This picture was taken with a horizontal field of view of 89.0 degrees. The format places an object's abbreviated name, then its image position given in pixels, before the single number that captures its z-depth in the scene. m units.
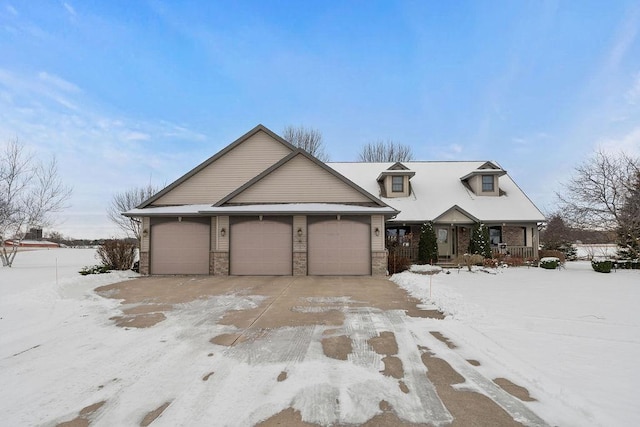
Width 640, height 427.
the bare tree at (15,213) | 16.31
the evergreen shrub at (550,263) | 16.81
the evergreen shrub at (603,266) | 15.51
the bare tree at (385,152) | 37.00
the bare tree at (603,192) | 17.42
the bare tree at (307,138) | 34.56
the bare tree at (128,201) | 33.72
